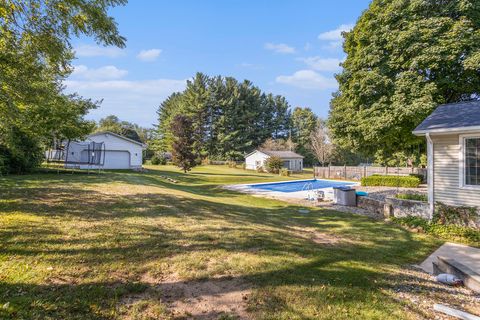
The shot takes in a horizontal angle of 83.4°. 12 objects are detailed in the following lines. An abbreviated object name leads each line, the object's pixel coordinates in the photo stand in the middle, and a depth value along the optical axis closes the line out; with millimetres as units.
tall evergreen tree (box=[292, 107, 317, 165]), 54656
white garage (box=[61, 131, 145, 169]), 22297
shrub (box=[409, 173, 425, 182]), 21680
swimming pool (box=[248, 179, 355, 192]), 21688
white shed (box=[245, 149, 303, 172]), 40000
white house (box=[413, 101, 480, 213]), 8406
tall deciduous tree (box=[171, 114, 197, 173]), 26750
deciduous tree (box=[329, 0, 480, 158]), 11719
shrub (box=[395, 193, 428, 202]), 12312
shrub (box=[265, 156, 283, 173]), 35656
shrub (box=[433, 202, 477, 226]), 7871
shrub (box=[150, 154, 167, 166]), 42272
